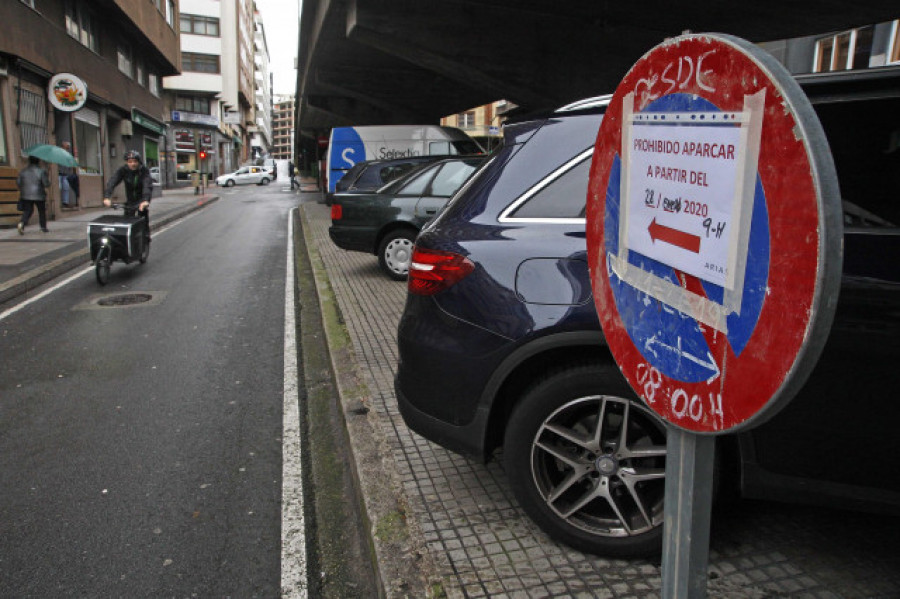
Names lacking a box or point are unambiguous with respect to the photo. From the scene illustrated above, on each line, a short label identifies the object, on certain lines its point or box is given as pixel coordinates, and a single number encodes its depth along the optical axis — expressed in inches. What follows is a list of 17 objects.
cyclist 426.6
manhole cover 349.1
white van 844.6
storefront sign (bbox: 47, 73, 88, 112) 755.4
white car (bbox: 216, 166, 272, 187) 2136.8
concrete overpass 550.9
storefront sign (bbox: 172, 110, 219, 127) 2265.0
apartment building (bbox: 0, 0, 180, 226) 690.8
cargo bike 394.0
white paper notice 49.6
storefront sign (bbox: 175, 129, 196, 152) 2306.8
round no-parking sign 44.1
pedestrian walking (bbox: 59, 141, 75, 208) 840.3
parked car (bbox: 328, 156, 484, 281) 382.9
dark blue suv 94.9
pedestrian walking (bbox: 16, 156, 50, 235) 597.0
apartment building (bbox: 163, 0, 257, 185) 2326.5
